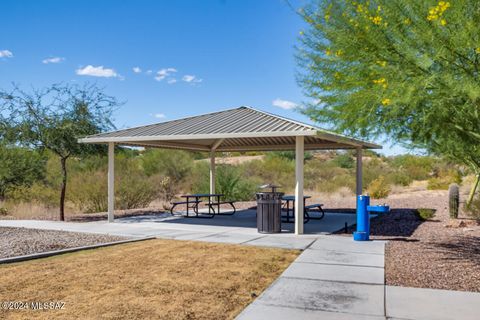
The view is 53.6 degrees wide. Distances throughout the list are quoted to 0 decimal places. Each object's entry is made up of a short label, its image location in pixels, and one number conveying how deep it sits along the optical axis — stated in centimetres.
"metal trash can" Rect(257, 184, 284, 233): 1204
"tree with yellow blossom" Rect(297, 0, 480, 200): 543
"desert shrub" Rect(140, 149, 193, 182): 3133
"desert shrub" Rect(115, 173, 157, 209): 2120
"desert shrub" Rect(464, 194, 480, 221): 1499
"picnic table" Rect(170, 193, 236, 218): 1644
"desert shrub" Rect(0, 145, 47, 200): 2184
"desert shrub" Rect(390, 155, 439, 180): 3959
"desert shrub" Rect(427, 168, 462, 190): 2962
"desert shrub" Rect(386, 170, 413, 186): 3547
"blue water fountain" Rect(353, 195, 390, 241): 1080
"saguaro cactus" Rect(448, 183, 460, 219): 1535
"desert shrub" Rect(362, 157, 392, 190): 3466
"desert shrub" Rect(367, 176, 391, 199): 2552
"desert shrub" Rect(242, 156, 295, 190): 3548
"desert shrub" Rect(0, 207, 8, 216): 1833
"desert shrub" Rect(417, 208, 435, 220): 1515
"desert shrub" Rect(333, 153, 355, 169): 5322
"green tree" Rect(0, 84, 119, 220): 1512
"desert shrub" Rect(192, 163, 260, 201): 2323
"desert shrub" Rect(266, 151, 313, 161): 4906
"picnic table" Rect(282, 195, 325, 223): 1468
